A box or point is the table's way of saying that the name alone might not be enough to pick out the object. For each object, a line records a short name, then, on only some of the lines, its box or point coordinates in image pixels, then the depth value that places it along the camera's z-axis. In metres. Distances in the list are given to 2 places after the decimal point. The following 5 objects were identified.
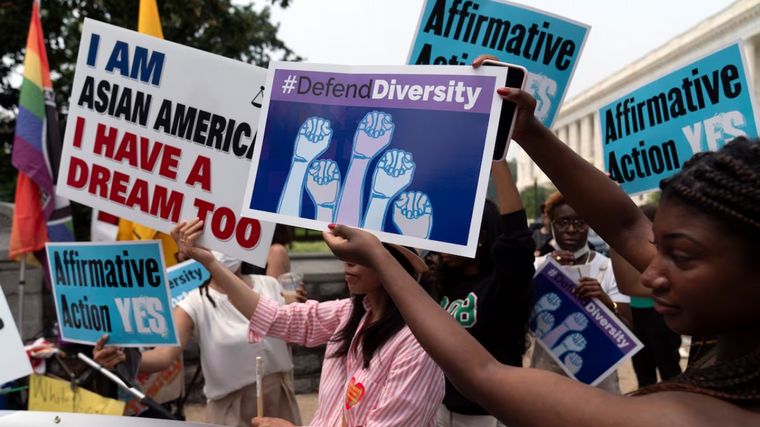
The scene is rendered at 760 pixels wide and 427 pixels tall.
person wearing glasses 3.93
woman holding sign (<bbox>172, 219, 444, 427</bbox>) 2.26
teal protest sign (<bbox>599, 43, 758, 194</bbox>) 2.92
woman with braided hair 1.15
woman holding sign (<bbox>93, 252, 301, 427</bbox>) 3.86
